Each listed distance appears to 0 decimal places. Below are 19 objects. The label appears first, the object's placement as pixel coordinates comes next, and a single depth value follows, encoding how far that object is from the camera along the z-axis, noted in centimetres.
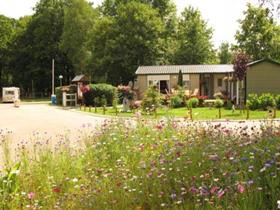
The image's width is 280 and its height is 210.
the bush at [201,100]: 3760
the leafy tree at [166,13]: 6369
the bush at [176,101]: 3642
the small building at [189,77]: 4850
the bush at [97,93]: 4191
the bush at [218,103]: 3428
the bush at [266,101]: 3075
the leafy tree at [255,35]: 5906
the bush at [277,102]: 3128
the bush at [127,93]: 3484
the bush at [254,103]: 3129
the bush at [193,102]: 3573
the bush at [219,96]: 3822
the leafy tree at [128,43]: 5675
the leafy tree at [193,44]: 6406
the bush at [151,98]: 2923
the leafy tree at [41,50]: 7700
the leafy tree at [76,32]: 7112
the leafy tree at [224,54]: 8438
